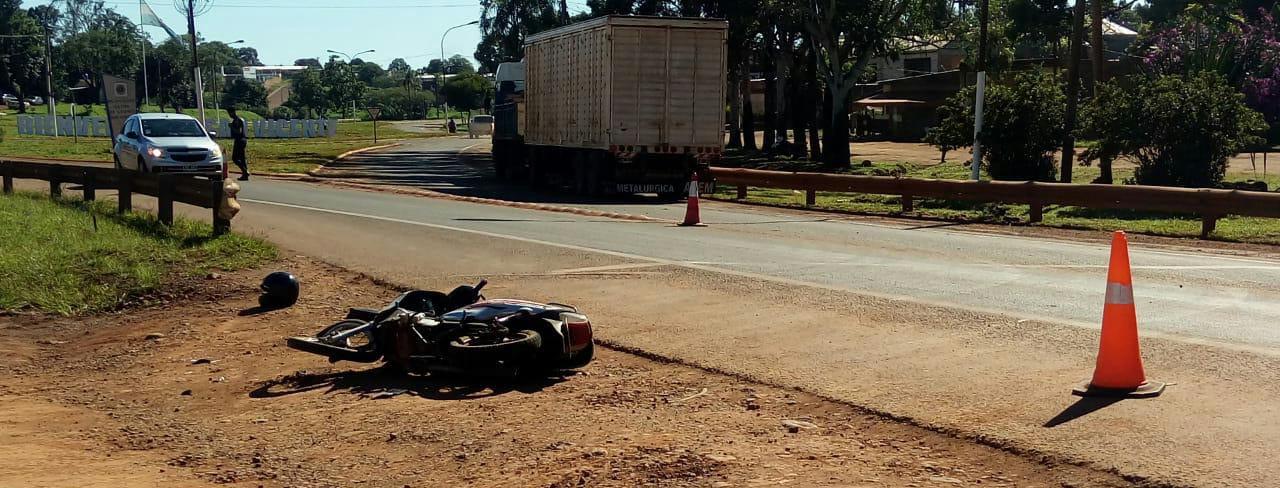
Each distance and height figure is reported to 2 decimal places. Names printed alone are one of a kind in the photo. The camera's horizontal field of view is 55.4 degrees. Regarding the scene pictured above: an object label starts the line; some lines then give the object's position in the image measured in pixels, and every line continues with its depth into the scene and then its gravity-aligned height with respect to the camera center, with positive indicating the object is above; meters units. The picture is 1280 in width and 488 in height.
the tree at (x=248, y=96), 139.50 +1.85
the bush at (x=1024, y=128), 26.70 -0.28
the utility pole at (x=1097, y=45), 26.73 +1.63
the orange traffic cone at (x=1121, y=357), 6.38 -1.26
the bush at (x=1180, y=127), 23.55 -0.22
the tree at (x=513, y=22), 64.38 +4.93
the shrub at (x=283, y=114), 129.75 -0.20
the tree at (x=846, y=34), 38.34 +2.55
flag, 39.05 +2.95
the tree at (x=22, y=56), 117.50 +5.37
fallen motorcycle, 7.17 -1.38
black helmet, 10.68 -1.56
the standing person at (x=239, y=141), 30.38 -0.73
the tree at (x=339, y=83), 125.50 +3.04
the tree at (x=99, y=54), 120.44 +5.73
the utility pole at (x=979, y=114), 26.50 +0.02
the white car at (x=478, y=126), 85.12 -0.93
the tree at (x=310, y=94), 123.06 +1.83
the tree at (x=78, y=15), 146.50 +11.65
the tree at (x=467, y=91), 133.12 +2.39
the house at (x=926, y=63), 84.25 +3.58
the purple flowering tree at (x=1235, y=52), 54.12 +2.89
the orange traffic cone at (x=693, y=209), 18.36 -1.44
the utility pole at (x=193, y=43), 39.67 +2.30
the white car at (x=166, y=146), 25.03 -0.72
